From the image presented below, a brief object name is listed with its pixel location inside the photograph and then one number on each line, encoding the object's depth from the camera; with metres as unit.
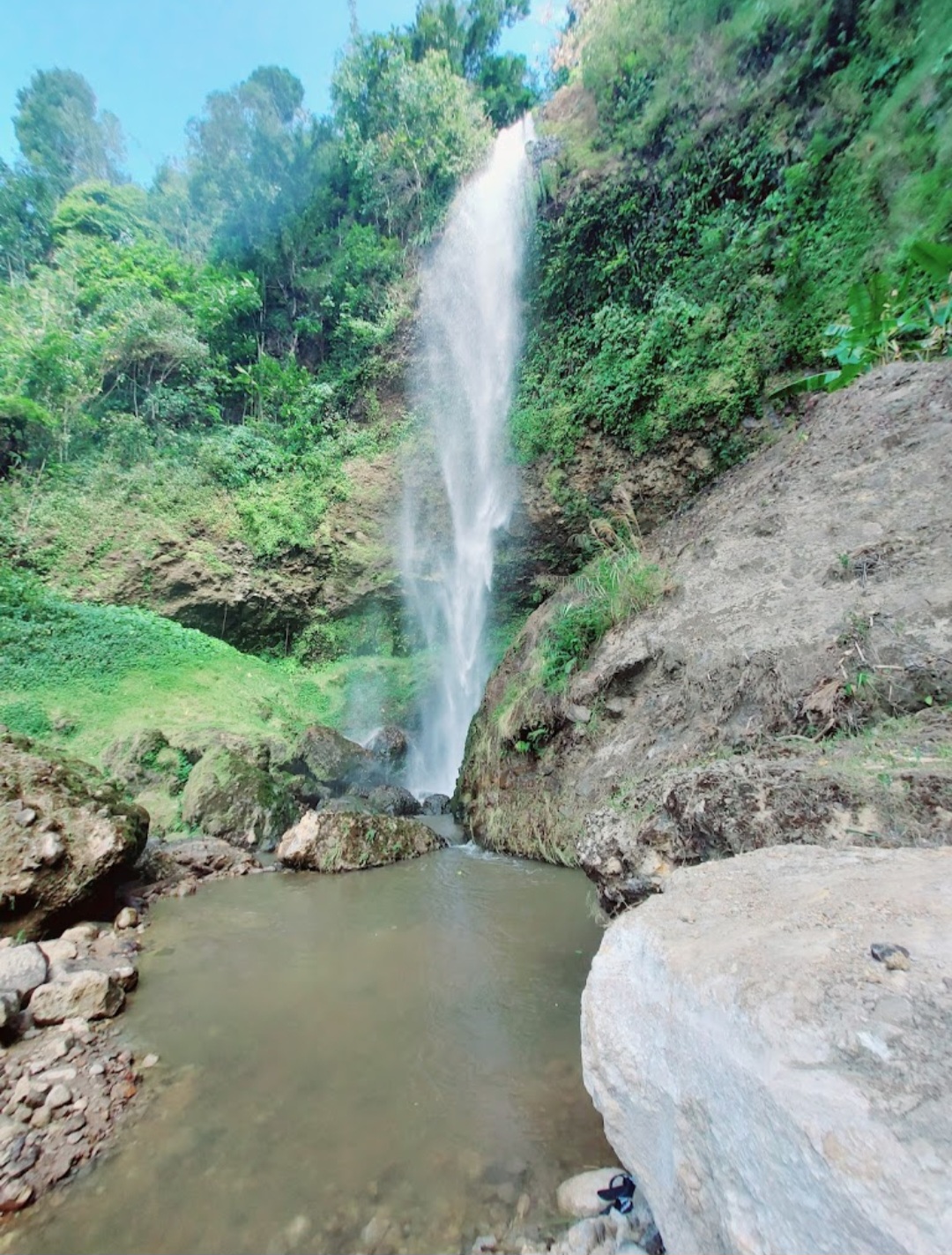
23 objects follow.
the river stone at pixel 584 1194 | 1.92
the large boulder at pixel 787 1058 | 0.91
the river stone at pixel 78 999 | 3.17
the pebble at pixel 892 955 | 1.24
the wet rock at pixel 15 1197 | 2.06
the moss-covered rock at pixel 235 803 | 6.80
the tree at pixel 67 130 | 29.30
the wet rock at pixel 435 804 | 8.74
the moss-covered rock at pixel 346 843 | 5.98
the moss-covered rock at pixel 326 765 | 8.93
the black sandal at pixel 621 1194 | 1.84
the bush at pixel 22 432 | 12.80
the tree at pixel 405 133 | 16.25
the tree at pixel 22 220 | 21.31
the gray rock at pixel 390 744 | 10.61
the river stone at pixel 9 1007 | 2.98
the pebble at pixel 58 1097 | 2.51
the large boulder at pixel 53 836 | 4.23
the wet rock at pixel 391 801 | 8.11
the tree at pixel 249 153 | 18.89
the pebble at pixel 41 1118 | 2.42
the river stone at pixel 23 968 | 3.29
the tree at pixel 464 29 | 18.66
